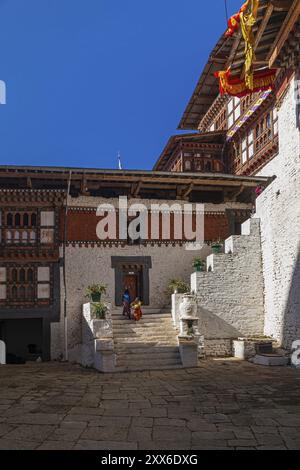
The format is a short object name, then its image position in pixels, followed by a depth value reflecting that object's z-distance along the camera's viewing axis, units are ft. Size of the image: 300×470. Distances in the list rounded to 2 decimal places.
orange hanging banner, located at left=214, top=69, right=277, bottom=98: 63.77
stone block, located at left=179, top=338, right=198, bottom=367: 49.21
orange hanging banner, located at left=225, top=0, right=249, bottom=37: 60.83
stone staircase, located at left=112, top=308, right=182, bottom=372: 48.83
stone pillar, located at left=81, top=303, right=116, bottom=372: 47.50
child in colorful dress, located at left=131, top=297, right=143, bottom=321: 58.49
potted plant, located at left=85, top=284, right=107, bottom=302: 56.03
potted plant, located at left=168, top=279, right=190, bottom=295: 61.21
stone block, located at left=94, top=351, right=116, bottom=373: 47.29
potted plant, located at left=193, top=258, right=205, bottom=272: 62.44
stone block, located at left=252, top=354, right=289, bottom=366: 49.61
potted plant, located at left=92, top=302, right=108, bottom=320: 52.70
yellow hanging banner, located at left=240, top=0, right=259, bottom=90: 47.98
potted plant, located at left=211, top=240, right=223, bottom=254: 63.36
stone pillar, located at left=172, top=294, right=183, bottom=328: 58.34
